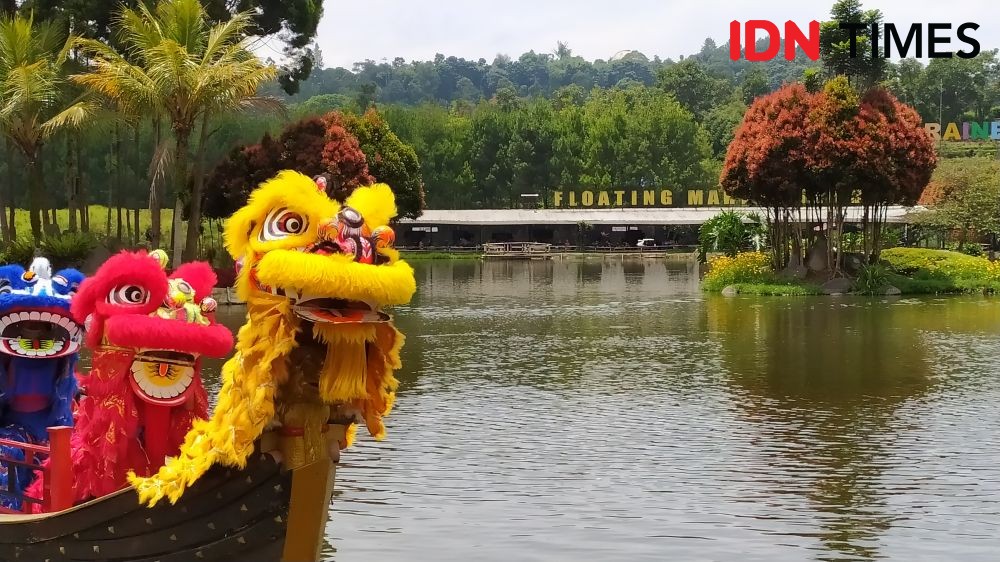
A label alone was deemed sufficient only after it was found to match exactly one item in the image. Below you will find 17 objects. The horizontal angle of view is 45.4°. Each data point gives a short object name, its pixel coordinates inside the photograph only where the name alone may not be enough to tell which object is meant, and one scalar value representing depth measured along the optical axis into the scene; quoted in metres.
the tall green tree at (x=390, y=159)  45.75
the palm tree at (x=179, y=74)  27.30
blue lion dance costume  9.41
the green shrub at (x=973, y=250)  43.35
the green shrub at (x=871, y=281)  33.09
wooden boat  6.84
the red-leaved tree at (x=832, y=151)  31.73
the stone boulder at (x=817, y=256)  35.16
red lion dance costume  8.20
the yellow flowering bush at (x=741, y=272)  35.84
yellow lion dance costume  6.46
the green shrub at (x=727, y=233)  40.72
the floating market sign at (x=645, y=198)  76.50
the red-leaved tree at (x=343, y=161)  37.09
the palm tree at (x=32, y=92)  29.14
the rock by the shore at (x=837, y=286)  33.66
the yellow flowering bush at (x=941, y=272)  33.84
